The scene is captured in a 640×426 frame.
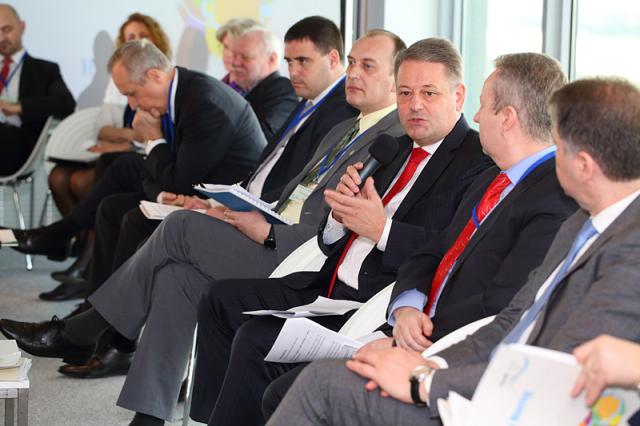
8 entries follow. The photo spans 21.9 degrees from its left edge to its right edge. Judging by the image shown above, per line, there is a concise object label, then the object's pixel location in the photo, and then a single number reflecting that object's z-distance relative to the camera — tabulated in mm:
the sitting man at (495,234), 3704
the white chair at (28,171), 10951
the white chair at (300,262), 5355
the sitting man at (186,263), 5583
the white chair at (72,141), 10422
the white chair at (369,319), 4415
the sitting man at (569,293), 2849
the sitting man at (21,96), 11075
